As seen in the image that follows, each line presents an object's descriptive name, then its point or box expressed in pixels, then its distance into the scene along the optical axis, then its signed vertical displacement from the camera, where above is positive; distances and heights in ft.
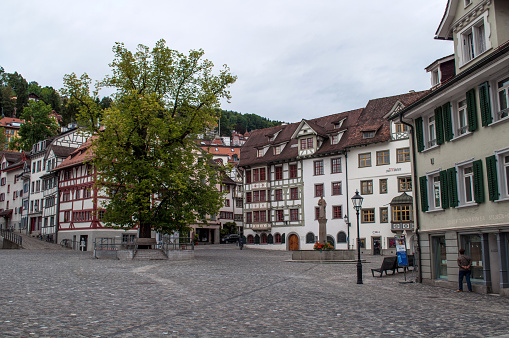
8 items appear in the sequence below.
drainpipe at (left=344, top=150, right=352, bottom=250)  169.57 +9.96
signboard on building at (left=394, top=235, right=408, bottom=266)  75.41 -2.17
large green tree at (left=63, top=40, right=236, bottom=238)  108.06 +22.37
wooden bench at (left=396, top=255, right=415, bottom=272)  85.71 -3.62
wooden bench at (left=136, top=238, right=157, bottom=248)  114.21 -0.42
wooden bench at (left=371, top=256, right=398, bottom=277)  76.59 -3.80
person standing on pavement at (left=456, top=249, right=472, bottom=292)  56.24 -3.18
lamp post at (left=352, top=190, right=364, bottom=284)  72.64 +5.31
